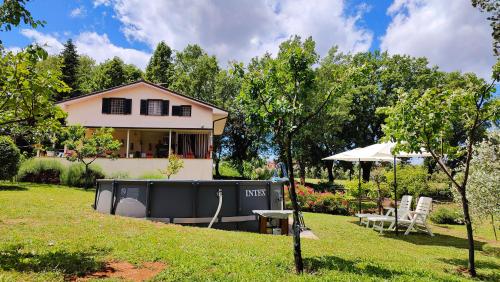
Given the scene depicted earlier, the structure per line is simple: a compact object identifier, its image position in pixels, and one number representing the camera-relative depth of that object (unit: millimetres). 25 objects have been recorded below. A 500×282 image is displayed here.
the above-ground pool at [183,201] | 9781
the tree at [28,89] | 5059
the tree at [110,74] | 44969
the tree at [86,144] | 19344
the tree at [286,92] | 5547
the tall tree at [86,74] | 45875
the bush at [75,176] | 20016
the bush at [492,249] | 8961
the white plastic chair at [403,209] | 12891
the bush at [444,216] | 17594
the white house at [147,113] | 26016
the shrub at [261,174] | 29634
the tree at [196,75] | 42938
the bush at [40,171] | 20094
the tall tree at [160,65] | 47812
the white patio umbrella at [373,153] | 12255
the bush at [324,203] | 17766
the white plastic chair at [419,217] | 11797
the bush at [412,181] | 22719
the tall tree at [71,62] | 43147
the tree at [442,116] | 6844
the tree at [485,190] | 10242
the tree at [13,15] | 4605
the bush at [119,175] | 21214
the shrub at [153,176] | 21438
